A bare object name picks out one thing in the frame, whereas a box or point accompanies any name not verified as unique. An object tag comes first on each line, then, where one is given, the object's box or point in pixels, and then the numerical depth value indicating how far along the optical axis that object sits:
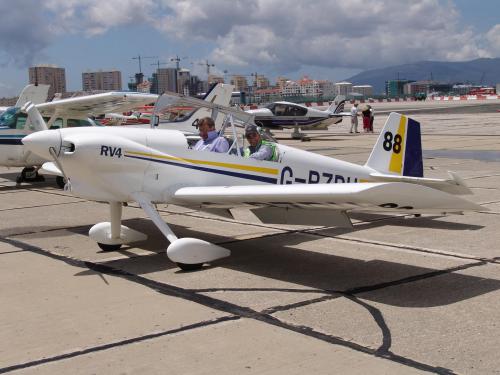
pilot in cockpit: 7.75
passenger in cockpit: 7.80
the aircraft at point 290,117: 32.44
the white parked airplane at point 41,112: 14.49
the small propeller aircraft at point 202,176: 6.56
